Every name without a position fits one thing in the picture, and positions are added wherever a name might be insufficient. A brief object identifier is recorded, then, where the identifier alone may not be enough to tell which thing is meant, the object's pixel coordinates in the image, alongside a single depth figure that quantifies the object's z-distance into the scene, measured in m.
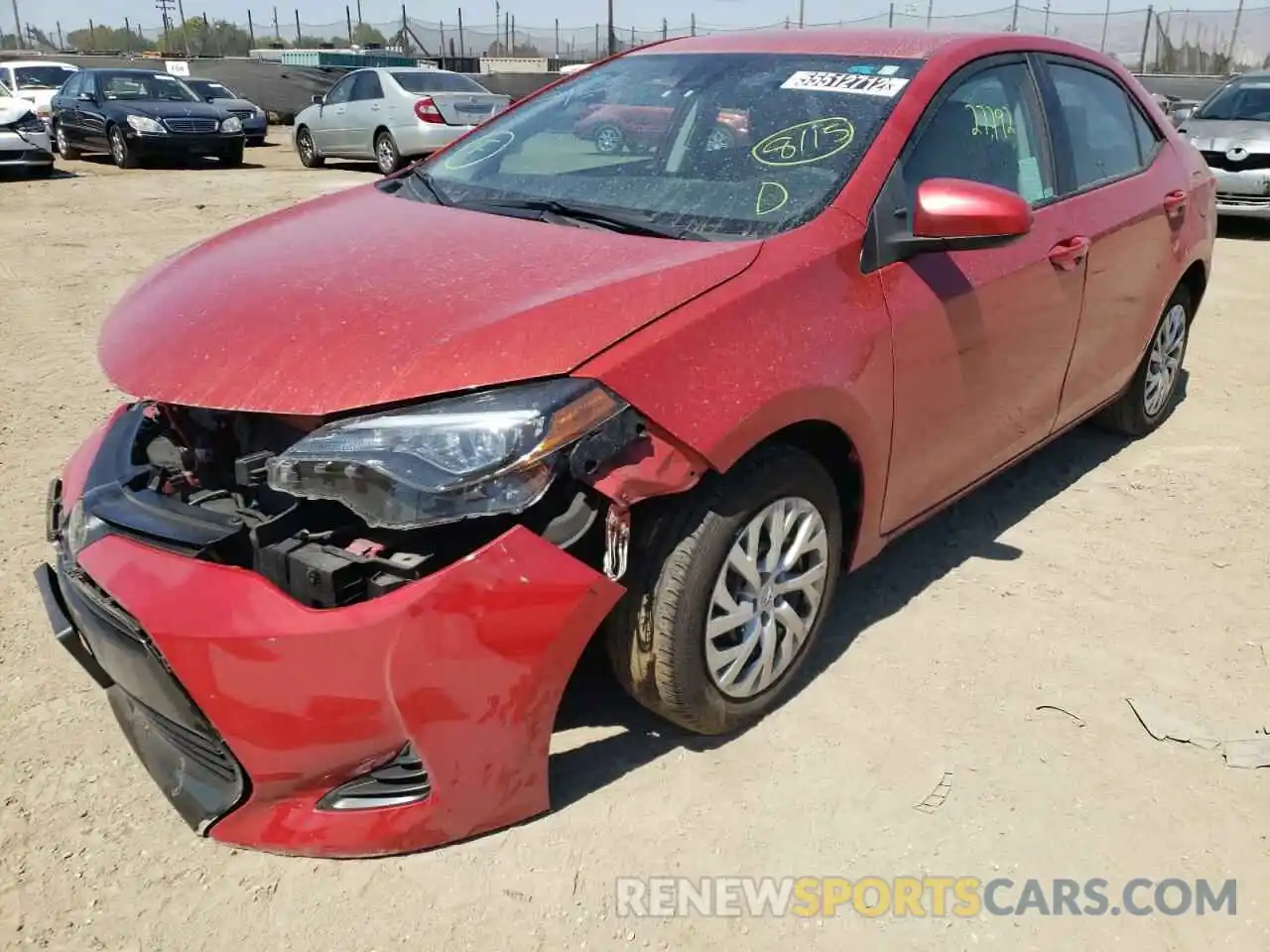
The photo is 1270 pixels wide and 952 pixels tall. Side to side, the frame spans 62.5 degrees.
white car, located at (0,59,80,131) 18.55
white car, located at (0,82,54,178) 13.15
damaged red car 1.97
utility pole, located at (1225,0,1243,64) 28.23
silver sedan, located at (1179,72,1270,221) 10.06
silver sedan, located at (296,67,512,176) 13.43
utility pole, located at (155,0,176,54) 57.88
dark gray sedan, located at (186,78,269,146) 17.68
